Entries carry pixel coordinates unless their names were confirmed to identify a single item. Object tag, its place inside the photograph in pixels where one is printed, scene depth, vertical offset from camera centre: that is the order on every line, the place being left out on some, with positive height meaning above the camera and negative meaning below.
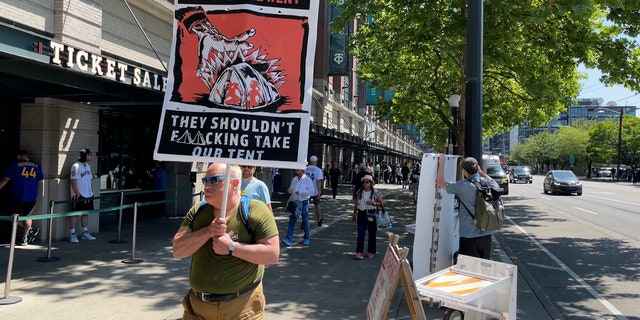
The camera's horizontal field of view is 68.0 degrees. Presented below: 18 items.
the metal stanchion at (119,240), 9.54 -1.72
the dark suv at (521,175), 52.53 -0.41
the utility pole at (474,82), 6.95 +1.28
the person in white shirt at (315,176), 11.99 -0.32
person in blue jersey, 8.73 -0.61
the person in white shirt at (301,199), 10.04 -0.79
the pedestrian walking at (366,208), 8.85 -0.79
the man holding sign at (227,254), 2.79 -0.55
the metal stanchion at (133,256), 7.88 -1.68
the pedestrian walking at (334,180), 22.52 -0.75
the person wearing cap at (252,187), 6.95 -0.39
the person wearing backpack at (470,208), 5.76 -0.49
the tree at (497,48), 10.02 +3.34
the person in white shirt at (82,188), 9.50 -0.69
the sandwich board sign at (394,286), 3.89 -1.02
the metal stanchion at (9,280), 5.51 -1.52
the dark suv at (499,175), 27.66 -0.26
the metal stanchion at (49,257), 7.66 -1.71
